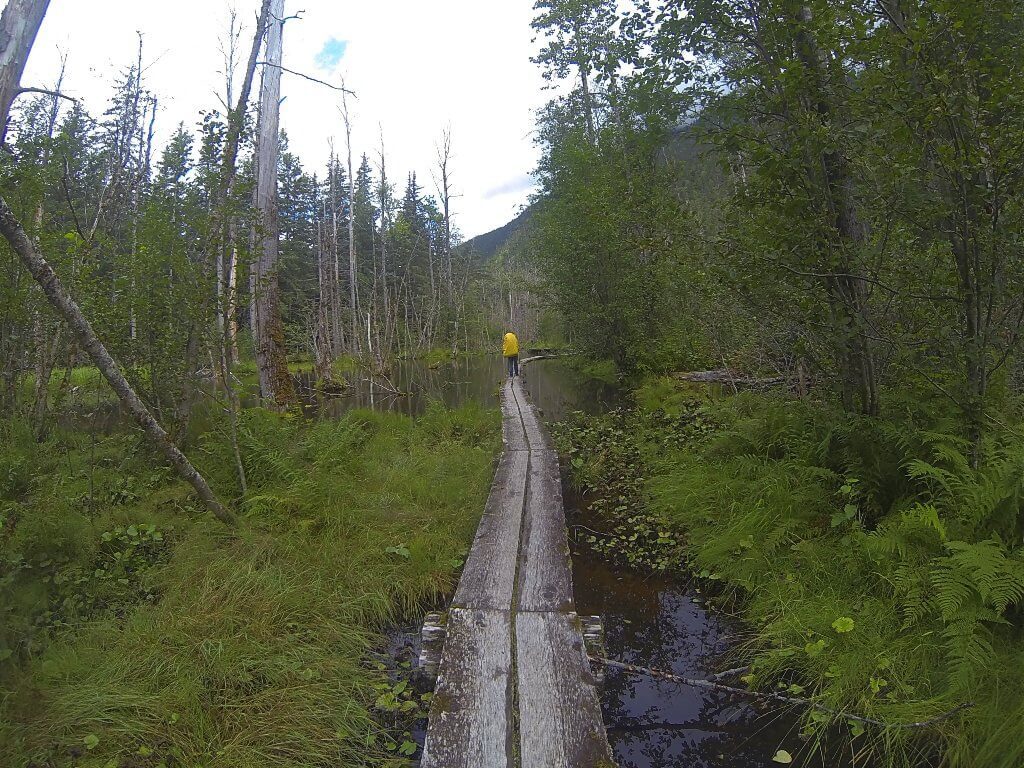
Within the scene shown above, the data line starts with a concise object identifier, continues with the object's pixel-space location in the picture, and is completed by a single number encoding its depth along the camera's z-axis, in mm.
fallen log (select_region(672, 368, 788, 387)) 8117
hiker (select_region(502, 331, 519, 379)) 14991
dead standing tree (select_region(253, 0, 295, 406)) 7829
